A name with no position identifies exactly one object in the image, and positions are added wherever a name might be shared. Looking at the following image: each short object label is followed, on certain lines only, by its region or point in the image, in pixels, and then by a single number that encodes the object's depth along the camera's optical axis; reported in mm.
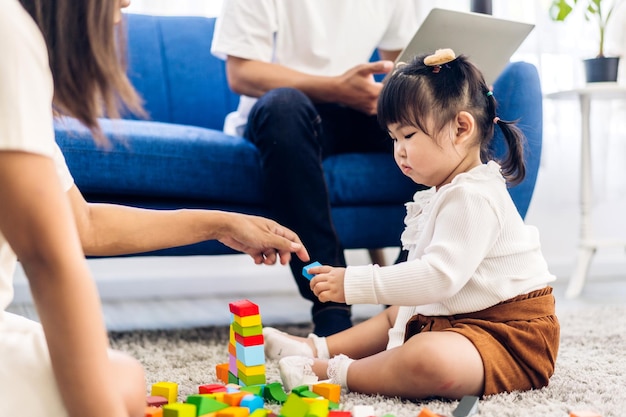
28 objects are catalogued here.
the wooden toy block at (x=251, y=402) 919
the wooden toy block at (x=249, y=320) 1035
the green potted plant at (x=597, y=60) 2295
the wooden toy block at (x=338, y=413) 892
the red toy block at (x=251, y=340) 1040
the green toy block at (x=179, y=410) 868
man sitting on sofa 1518
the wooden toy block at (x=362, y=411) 895
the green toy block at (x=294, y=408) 875
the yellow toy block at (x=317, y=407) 843
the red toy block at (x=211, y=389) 1017
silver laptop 1459
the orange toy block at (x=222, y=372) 1159
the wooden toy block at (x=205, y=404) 896
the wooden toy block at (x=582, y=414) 807
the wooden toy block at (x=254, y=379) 1052
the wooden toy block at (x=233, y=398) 938
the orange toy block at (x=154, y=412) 834
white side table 2289
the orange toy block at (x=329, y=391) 985
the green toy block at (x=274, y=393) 1007
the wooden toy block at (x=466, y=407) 919
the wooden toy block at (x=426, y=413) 817
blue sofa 1546
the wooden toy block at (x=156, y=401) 957
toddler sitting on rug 1027
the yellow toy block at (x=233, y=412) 850
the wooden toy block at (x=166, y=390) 995
